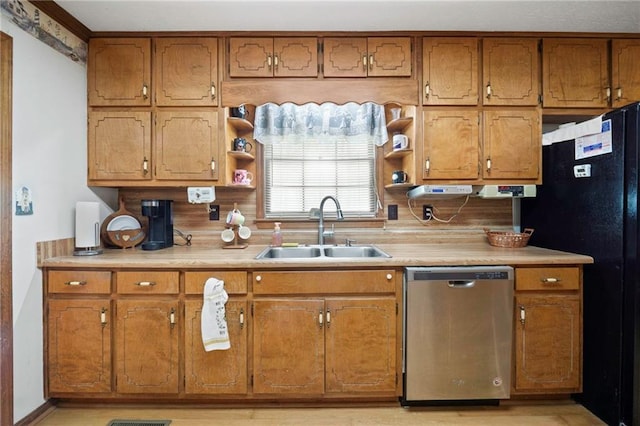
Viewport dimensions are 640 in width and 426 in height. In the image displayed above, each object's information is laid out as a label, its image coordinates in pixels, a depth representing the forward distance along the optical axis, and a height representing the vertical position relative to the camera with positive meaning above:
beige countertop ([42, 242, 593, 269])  1.95 -0.30
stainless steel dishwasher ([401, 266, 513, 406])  1.95 -0.71
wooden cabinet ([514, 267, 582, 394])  2.00 -0.71
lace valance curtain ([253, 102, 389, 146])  2.57 +0.70
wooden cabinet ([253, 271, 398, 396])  1.97 -0.74
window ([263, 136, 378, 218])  2.73 +0.29
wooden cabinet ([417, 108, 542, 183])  2.32 +0.47
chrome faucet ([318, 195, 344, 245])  2.50 -0.06
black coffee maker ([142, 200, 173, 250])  2.37 -0.09
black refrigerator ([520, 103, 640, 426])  1.75 -0.24
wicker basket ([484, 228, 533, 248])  2.43 -0.21
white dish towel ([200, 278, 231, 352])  1.92 -0.63
